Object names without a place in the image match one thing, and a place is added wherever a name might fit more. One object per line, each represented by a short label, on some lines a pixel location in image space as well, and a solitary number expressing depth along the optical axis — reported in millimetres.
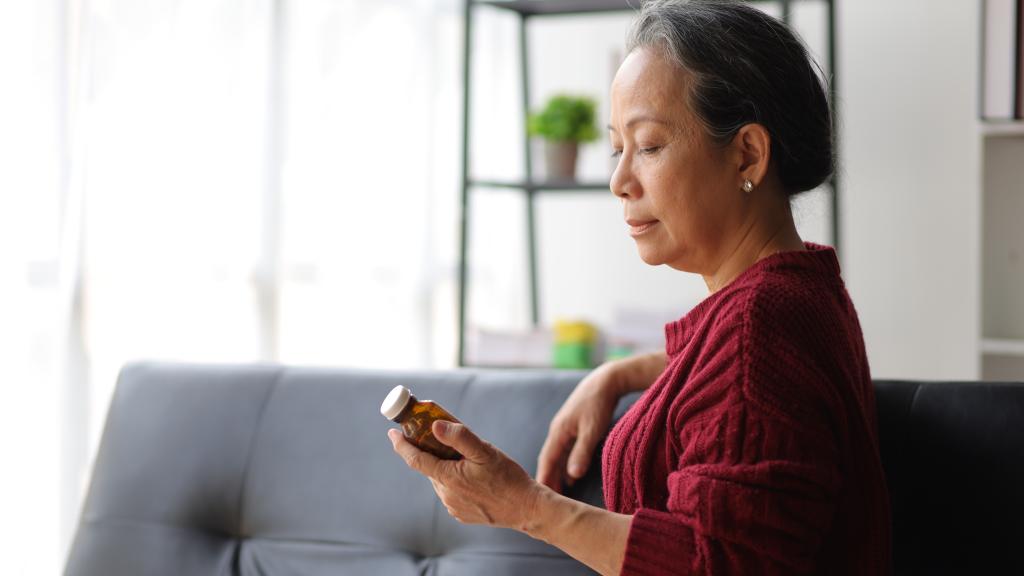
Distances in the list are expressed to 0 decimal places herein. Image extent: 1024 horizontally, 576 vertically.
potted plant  3197
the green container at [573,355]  2959
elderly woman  1028
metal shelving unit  3113
